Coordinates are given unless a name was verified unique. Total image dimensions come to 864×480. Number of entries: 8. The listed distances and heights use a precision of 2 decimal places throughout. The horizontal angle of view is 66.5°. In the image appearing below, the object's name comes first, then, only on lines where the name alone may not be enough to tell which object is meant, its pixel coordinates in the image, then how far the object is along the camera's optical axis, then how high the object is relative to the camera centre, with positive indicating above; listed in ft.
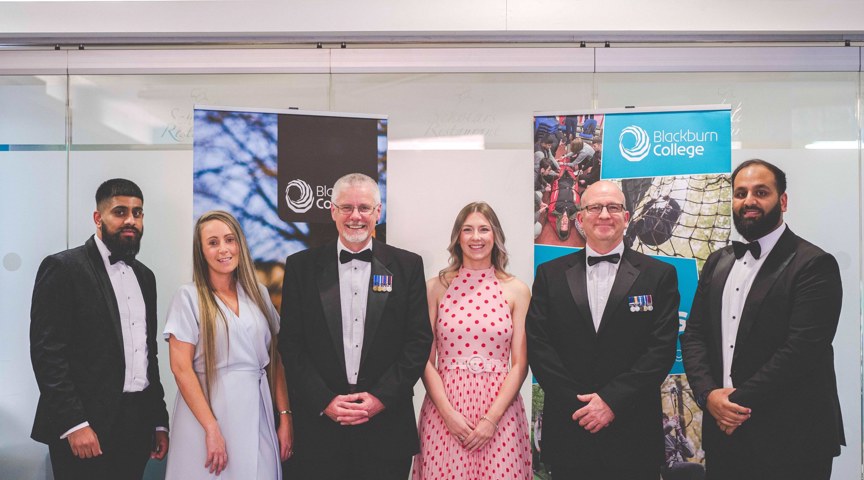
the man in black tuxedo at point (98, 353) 10.37 -1.76
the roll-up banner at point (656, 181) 12.55 +1.24
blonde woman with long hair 10.11 -1.96
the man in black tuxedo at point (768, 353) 9.57 -1.60
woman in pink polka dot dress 10.53 -2.02
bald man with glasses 9.97 -1.73
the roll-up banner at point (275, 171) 12.53 +1.42
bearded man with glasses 10.20 -1.61
